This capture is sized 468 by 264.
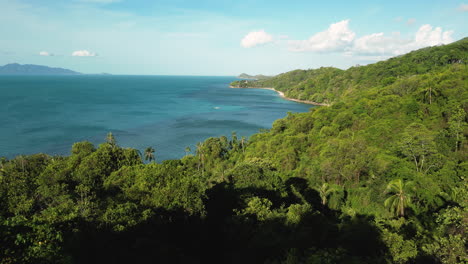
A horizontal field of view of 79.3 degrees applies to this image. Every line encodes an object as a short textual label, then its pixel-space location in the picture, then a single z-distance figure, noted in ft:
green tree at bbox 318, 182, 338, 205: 102.53
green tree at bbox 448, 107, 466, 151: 109.50
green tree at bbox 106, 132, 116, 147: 177.86
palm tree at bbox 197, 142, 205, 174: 176.32
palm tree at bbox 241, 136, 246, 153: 199.62
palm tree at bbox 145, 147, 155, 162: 173.46
